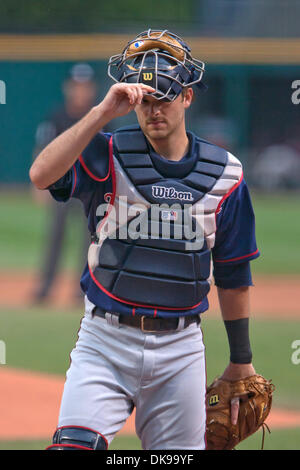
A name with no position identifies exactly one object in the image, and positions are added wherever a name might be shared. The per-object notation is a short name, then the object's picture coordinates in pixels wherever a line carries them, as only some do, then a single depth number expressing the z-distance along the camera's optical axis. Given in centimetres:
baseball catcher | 575
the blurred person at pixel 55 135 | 1748
